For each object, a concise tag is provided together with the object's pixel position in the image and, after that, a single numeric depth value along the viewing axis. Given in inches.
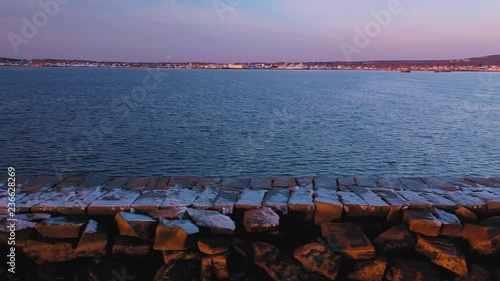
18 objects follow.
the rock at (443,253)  232.4
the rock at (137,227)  237.5
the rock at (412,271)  232.8
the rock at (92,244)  235.6
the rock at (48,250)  235.6
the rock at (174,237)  231.1
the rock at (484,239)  236.8
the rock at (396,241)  241.9
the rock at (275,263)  234.8
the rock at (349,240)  236.7
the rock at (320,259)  234.2
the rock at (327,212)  255.4
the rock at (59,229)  236.2
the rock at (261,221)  241.8
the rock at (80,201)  253.4
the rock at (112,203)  253.4
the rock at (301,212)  257.4
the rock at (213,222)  239.9
